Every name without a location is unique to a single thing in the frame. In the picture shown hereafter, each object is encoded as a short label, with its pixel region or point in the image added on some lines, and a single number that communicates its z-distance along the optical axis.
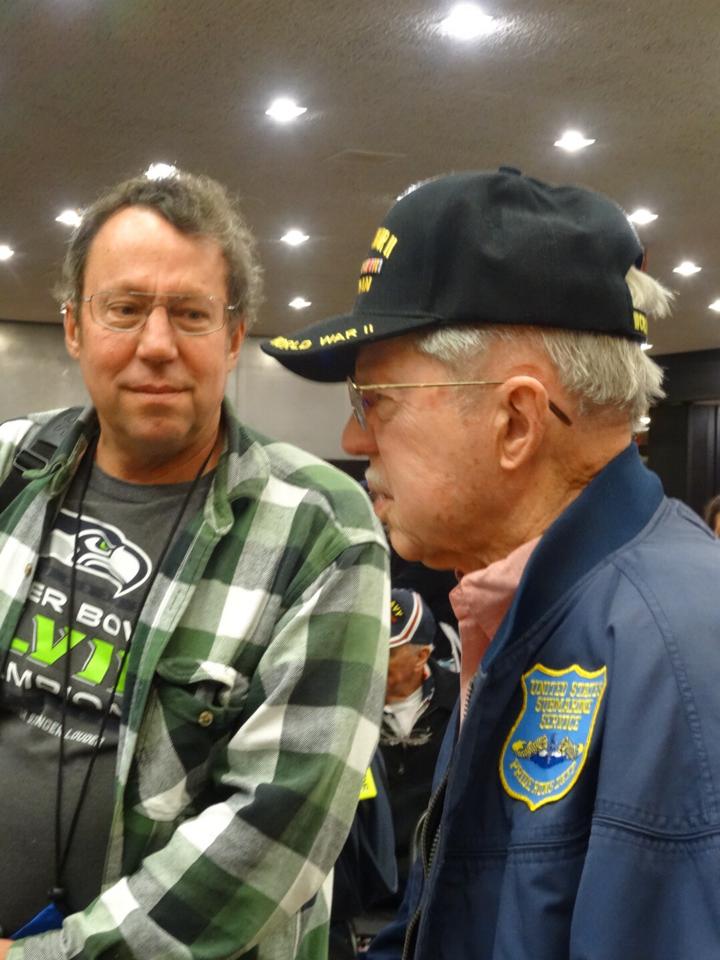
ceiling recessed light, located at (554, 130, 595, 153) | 7.02
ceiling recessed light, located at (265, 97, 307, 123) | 6.63
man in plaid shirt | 1.54
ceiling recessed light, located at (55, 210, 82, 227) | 9.05
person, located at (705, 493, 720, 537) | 5.70
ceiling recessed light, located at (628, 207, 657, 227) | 8.73
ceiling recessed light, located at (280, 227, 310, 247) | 9.63
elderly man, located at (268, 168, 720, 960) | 0.85
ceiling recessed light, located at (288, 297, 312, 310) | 12.48
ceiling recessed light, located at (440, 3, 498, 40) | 5.33
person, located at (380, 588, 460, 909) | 3.58
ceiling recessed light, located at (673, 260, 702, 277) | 10.47
